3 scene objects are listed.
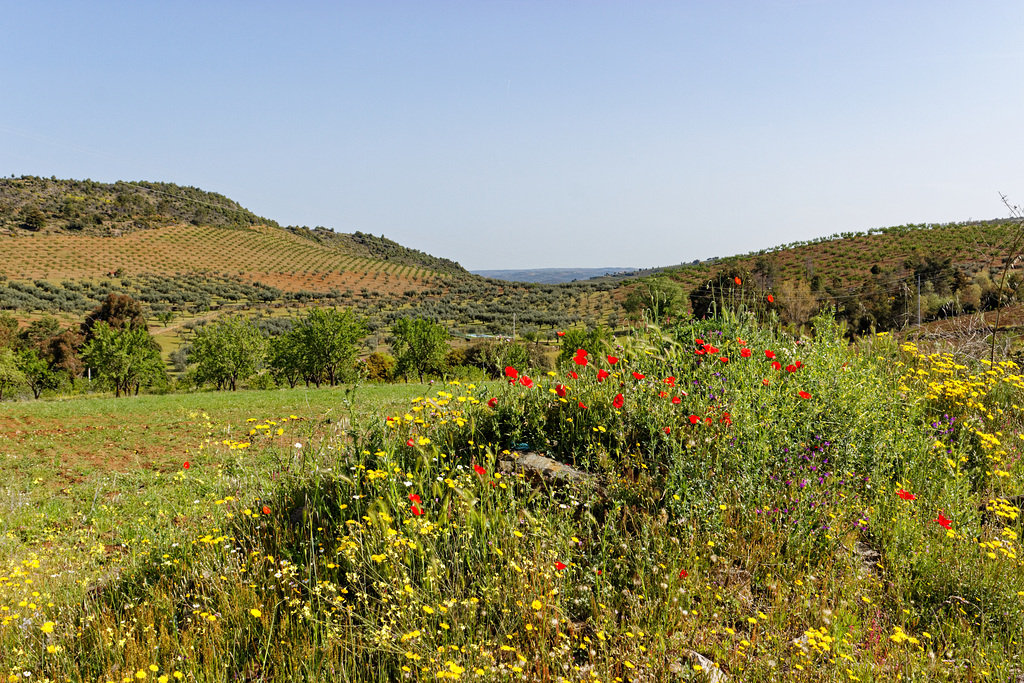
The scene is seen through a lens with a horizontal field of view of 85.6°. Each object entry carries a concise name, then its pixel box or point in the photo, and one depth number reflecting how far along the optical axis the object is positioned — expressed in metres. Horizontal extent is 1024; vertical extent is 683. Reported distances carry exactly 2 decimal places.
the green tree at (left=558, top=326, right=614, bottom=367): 28.02
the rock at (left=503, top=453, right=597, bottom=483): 3.34
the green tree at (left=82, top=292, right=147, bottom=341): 39.81
